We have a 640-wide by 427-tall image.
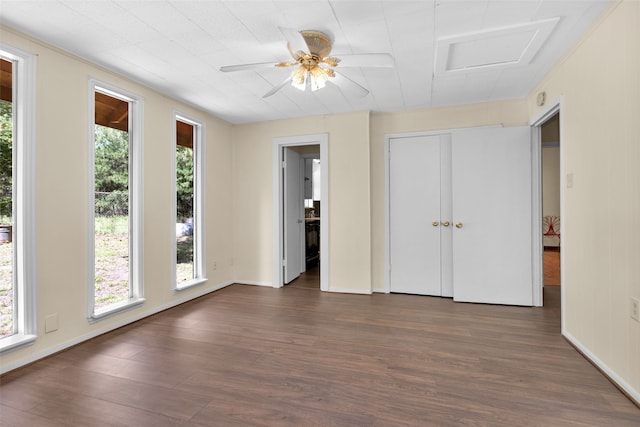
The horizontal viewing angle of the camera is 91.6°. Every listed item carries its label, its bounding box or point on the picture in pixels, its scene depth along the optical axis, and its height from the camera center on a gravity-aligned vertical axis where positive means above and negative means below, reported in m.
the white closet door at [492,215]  3.54 -0.04
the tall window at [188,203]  3.75 +0.13
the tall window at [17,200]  2.22 +0.10
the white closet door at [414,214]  3.98 -0.03
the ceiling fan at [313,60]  2.13 +1.14
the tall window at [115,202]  2.80 +0.11
